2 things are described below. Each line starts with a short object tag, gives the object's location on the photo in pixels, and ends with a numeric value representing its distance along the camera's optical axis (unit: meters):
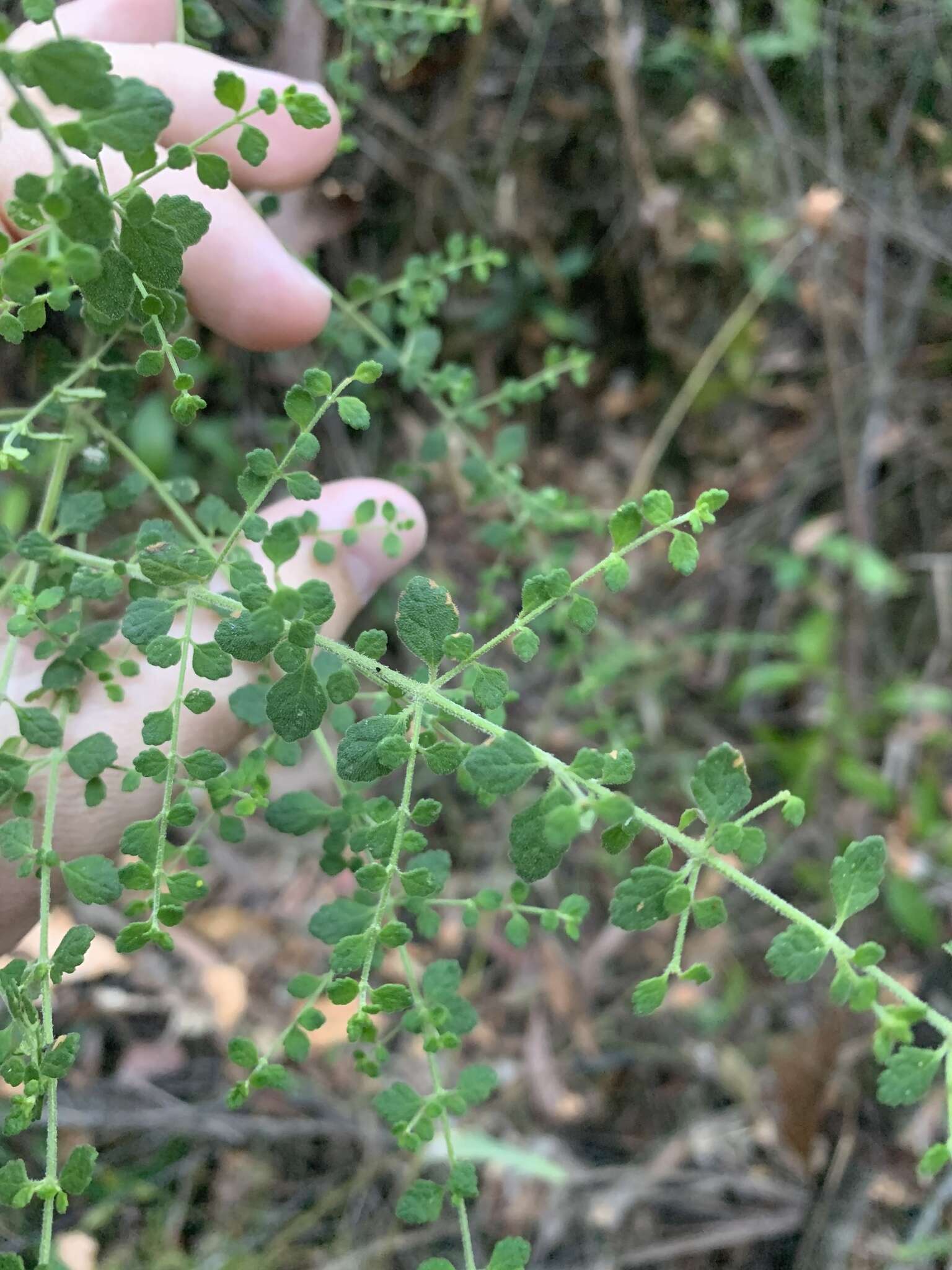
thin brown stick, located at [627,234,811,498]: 0.44
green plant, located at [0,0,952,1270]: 0.12
